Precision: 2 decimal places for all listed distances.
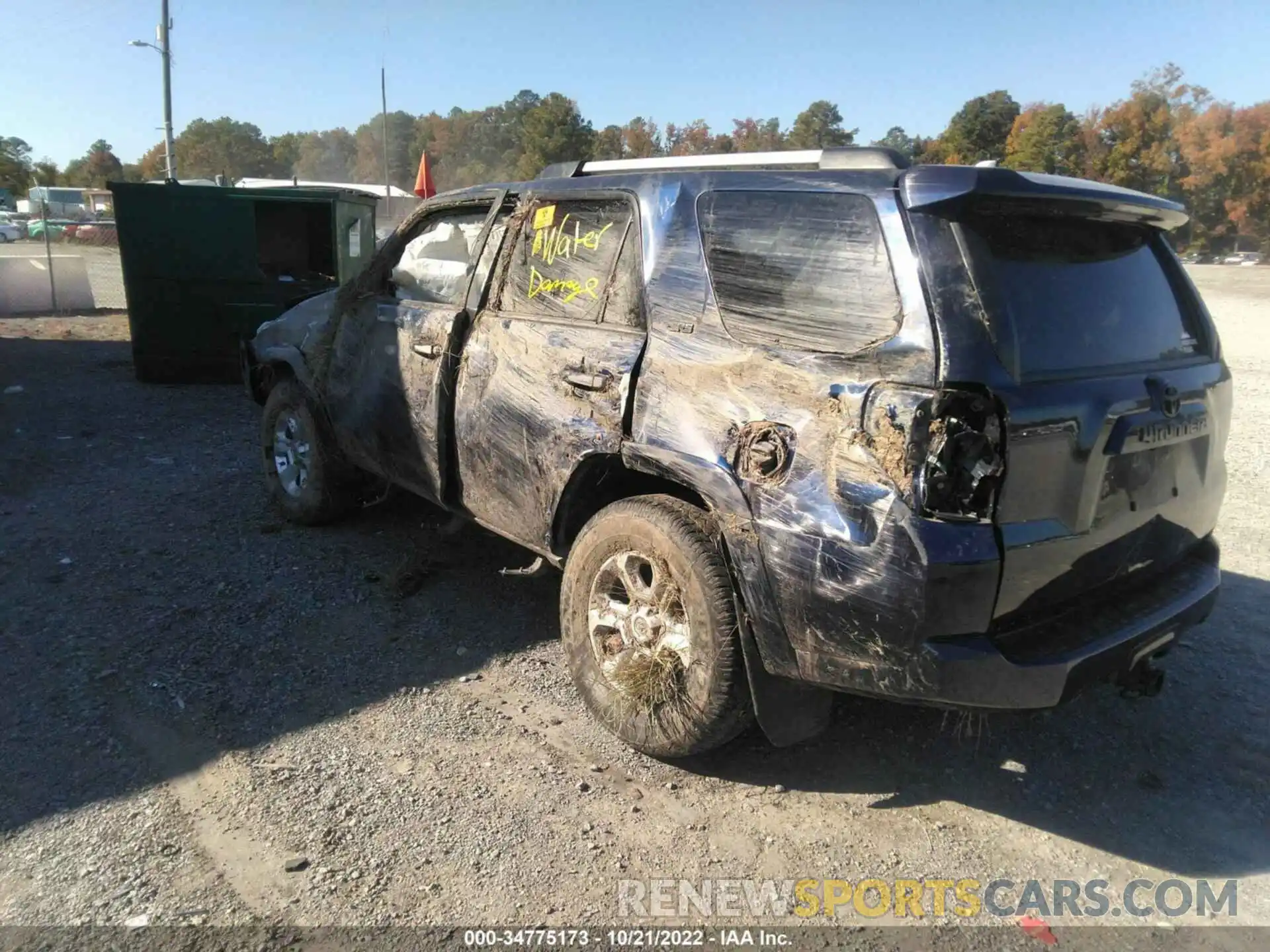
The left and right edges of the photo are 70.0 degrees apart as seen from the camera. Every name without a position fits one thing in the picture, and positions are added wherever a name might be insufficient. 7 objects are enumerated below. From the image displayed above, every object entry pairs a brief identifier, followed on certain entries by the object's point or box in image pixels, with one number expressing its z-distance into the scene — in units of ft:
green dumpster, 29.35
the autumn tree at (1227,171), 200.54
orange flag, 51.08
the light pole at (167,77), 69.77
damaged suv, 7.89
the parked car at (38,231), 111.86
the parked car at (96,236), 111.04
